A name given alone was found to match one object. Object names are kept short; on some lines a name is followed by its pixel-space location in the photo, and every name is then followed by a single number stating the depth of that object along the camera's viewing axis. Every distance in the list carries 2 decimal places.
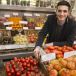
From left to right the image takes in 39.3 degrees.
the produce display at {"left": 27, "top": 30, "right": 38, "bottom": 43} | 2.44
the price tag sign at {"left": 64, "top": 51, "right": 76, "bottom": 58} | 1.26
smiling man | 1.61
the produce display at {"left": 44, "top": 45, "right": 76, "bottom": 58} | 1.32
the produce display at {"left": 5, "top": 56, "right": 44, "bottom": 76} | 1.38
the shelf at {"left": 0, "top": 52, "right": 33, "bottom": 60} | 2.14
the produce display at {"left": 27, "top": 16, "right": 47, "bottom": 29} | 2.58
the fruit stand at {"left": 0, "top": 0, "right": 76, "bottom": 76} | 1.19
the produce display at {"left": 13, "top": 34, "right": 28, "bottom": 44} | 2.35
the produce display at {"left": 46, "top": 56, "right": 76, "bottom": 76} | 1.10
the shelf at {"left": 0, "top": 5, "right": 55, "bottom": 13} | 2.49
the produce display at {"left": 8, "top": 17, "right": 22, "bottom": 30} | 2.46
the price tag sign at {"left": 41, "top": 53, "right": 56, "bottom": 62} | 1.18
